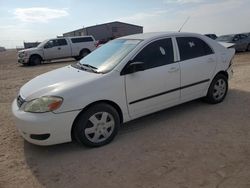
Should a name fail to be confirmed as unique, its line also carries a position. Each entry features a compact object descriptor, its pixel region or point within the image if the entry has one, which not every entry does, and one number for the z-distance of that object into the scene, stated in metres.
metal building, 38.89
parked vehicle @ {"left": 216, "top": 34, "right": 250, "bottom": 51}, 14.43
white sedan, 2.87
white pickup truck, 14.14
